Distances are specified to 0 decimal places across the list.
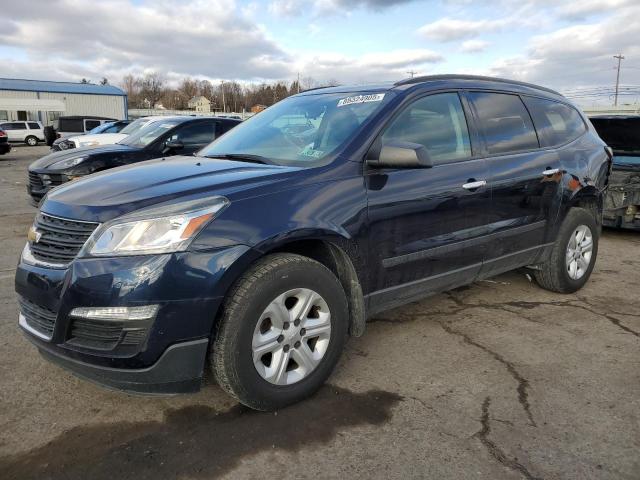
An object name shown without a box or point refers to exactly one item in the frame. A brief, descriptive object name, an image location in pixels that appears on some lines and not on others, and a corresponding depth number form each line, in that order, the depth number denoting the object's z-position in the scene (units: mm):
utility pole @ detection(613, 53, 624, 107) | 65038
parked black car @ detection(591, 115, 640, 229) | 6930
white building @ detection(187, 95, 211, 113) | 106438
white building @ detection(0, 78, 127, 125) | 44781
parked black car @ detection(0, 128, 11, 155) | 21219
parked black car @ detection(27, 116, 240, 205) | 7449
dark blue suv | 2439
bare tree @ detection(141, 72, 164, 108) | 107206
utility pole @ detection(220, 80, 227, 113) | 91694
